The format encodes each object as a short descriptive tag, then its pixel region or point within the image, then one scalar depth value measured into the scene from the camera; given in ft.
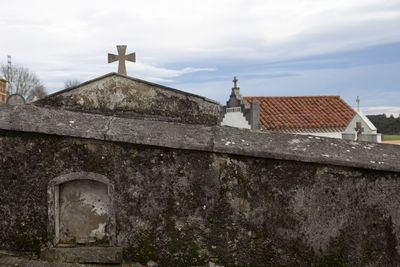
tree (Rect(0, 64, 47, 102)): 143.74
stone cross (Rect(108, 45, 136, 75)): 24.85
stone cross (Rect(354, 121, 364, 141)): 60.18
